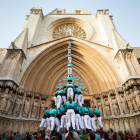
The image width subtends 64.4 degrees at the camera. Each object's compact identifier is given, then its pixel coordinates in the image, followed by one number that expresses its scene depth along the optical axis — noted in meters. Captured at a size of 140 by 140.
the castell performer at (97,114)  5.33
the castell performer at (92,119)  5.20
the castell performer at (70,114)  3.72
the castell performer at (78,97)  5.01
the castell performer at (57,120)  4.52
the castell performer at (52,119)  4.26
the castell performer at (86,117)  4.45
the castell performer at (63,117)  4.10
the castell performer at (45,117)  5.12
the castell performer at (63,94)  5.08
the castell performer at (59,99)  4.80
